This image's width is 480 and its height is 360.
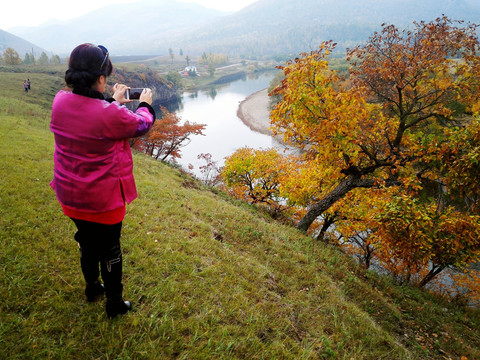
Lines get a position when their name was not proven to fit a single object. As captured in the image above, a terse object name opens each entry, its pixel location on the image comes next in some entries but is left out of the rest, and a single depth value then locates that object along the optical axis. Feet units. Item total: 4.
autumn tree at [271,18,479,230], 26.84
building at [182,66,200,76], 509.76
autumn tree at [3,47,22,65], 266.36
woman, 7.65
